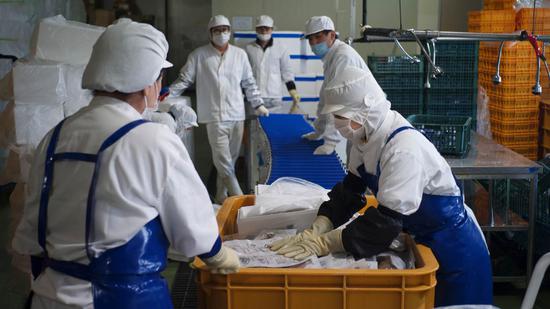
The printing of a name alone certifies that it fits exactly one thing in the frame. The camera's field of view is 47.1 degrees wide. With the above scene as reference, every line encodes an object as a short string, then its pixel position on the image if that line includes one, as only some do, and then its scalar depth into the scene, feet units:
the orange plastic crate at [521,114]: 17.34
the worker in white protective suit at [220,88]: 18.98
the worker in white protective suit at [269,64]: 20.88
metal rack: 11.54
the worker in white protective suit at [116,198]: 5.04
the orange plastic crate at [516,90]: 17.27
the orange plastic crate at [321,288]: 5.32
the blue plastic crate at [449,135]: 12.42
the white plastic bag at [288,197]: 7.13
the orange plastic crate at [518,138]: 17.44
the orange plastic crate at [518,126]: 17.38
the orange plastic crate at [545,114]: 16.92
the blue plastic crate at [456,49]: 16.22
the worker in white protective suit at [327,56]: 12.30
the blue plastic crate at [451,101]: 16.55
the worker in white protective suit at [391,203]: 6.15
